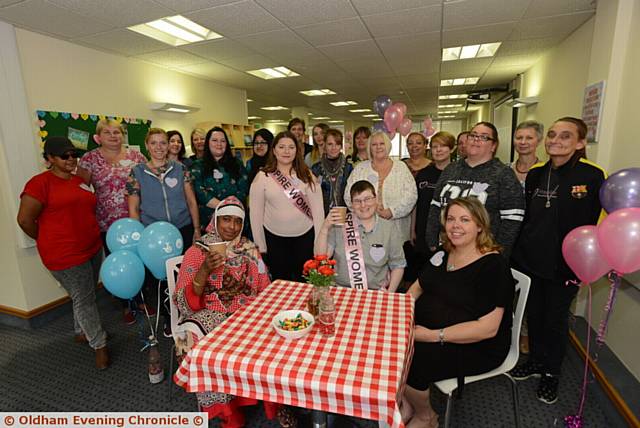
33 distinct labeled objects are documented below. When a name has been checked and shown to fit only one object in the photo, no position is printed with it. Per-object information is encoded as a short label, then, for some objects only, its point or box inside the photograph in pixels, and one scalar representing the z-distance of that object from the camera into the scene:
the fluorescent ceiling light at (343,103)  8.36
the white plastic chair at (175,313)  1.70
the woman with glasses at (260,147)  3.02
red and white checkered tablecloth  0.98
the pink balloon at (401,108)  4.18
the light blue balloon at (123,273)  1.88
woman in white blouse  2.45
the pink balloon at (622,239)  1.32
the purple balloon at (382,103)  4.94
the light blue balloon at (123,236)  2.03
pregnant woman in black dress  1.42
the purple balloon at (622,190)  1.47
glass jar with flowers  1.24
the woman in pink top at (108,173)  2.67
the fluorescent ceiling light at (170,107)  4.11
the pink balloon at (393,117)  4.12
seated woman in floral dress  1.63
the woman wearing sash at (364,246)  1.89
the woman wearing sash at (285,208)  2.34
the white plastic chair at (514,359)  1.44
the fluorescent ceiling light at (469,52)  4.13
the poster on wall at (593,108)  2.44
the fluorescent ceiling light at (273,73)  4.77
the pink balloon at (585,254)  1.50
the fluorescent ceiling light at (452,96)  7.86
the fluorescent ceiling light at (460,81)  5.93
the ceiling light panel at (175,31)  2.98
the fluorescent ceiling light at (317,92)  6.62
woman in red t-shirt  2.08
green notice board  2.96
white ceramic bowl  1.20
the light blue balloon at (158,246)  1.92
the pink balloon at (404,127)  4.39
